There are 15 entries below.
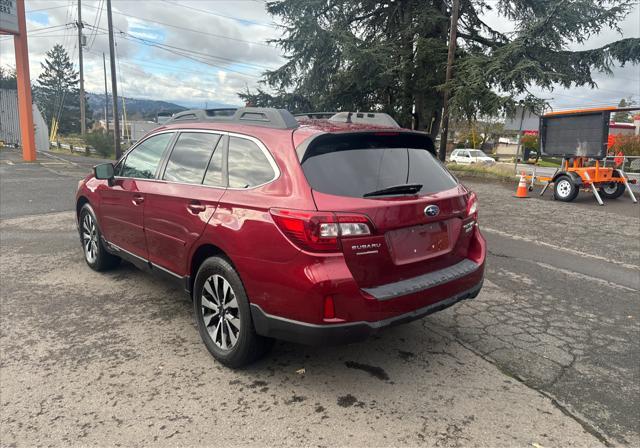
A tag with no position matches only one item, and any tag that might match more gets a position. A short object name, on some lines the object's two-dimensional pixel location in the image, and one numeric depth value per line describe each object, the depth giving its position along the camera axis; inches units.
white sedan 1229.7
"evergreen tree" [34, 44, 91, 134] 3353.8
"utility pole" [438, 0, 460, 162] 647.8
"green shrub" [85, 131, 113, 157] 1318.9
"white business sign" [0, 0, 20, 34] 629.0
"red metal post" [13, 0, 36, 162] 660.2
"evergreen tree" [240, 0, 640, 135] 615.5
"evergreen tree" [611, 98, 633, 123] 2401.1
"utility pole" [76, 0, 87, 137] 1386.2
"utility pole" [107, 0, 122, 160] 987.9
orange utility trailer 449.7
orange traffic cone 490.3
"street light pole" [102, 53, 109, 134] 1923.5
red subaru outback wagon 106.4
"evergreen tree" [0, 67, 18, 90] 2265.3
